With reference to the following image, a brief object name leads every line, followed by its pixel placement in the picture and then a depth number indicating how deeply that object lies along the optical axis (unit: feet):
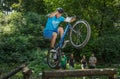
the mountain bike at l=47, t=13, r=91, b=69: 34.16
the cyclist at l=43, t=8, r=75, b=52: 35.66
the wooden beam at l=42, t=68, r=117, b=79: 34.01
